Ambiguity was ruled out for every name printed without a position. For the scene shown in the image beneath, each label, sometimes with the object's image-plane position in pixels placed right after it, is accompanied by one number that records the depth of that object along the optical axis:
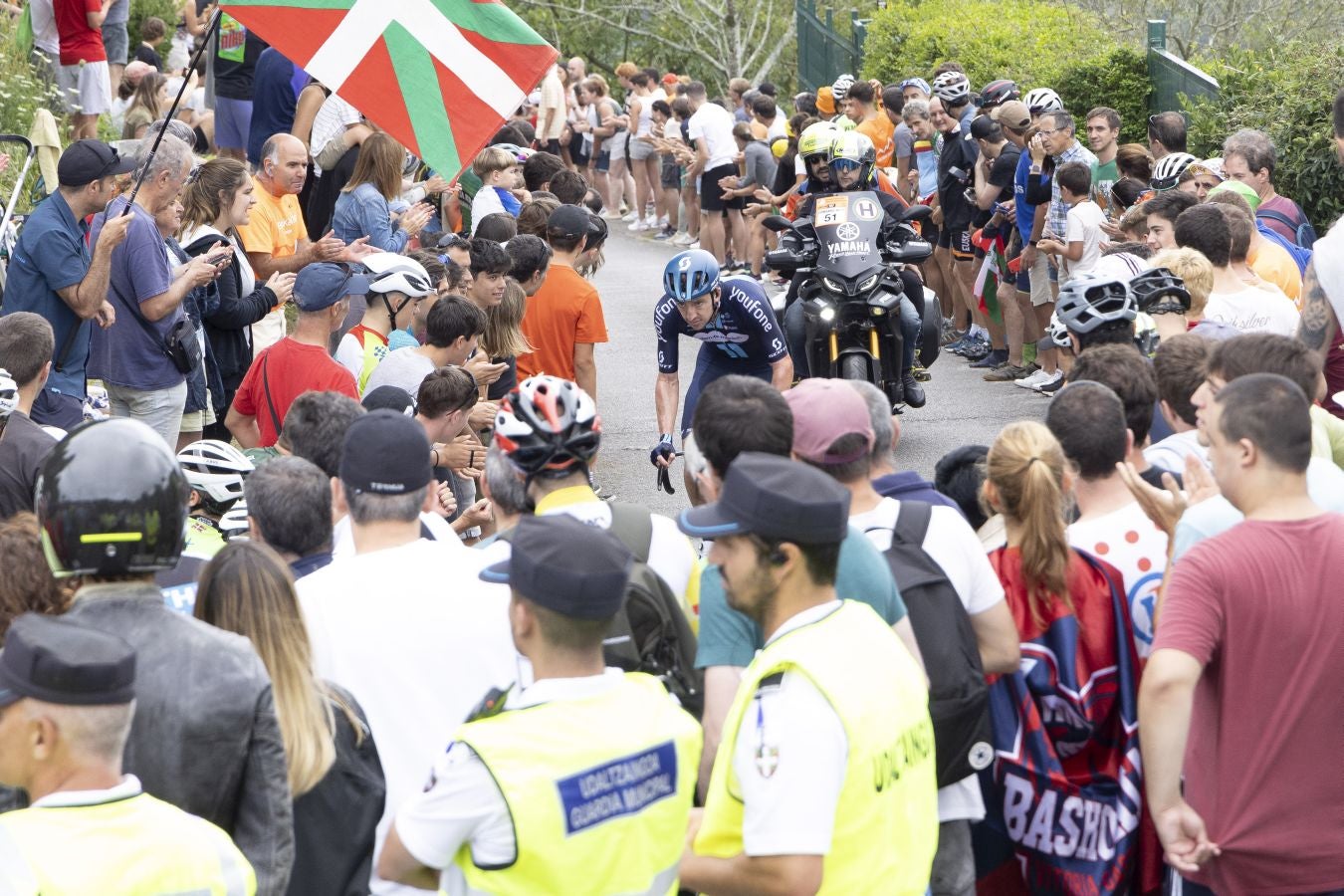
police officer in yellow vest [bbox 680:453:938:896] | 6.04
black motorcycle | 21.44
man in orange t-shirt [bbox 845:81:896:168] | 35.59
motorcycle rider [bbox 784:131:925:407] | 21.81
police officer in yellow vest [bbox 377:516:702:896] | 5.94
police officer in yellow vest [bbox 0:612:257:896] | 5.43
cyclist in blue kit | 16.31
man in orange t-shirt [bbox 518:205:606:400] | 18.19
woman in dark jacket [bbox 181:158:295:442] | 17.28
